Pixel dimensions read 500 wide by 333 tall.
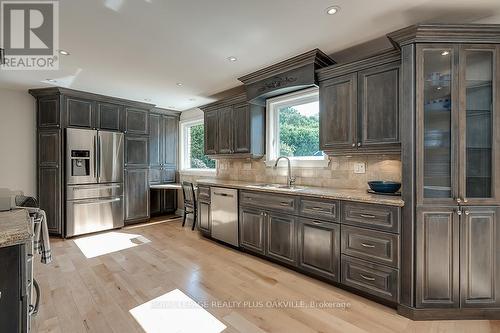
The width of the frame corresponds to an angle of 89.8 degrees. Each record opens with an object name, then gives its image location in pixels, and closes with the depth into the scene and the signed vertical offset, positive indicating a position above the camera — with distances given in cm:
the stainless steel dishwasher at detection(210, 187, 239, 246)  360 -73
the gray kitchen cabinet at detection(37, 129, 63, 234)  414 -19
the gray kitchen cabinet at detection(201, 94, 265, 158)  389 +62
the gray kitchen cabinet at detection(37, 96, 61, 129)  416 +91
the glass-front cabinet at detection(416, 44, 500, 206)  205 +34
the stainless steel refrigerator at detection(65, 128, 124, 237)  416 -26
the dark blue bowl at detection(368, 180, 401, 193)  249 -21
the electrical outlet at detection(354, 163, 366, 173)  290 -3
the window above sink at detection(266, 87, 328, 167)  343 +54
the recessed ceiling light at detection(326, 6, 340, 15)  205 +130
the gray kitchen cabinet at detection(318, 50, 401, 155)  241 +63
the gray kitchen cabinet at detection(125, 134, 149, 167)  493 +30
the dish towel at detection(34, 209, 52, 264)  174 -54
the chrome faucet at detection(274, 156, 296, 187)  345 -17
